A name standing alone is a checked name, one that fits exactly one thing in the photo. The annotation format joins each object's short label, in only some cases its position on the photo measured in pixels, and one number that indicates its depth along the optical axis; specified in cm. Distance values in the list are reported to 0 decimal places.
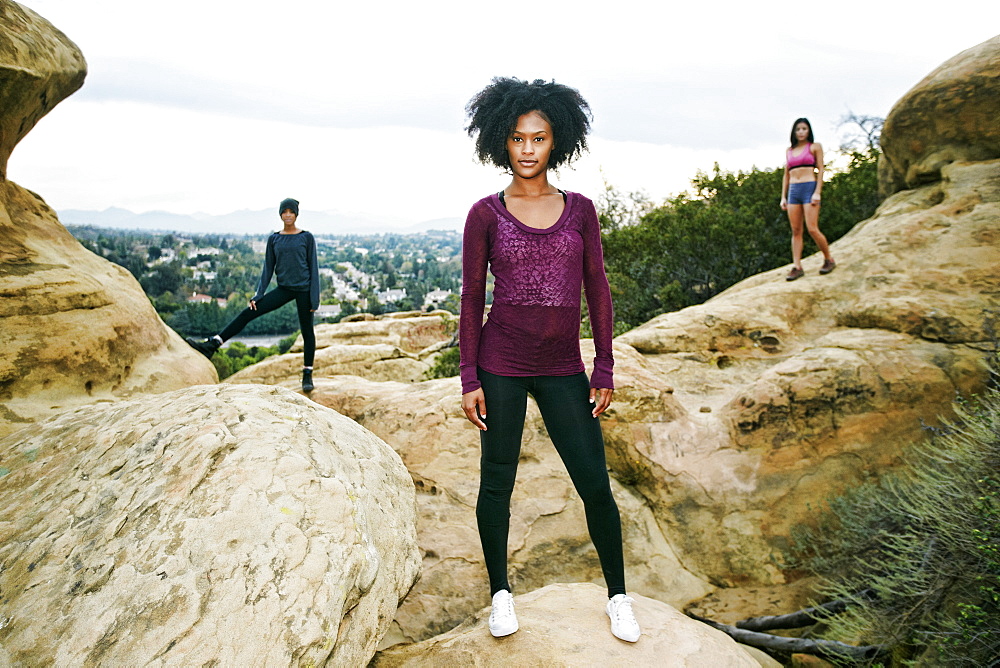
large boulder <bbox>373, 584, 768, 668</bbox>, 255
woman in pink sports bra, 646
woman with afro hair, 260
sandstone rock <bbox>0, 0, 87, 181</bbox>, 410
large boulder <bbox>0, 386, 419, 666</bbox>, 209
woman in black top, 548
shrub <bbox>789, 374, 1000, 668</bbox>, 327
